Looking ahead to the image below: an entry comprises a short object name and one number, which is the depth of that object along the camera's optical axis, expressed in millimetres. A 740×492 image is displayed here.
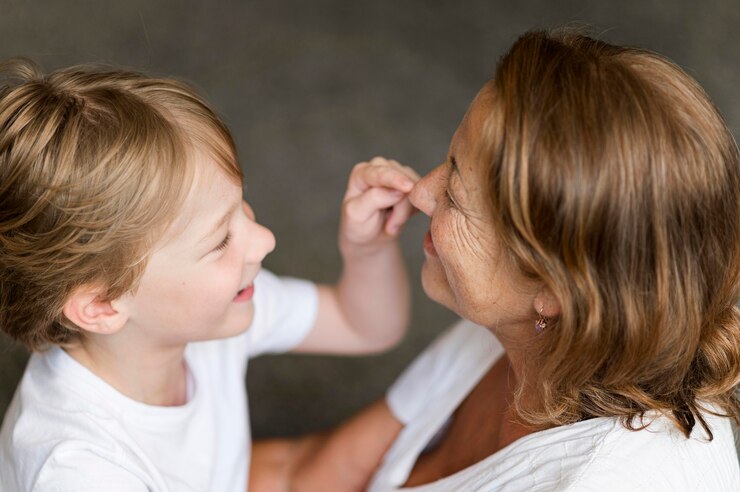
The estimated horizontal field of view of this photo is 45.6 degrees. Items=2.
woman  908
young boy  1031
